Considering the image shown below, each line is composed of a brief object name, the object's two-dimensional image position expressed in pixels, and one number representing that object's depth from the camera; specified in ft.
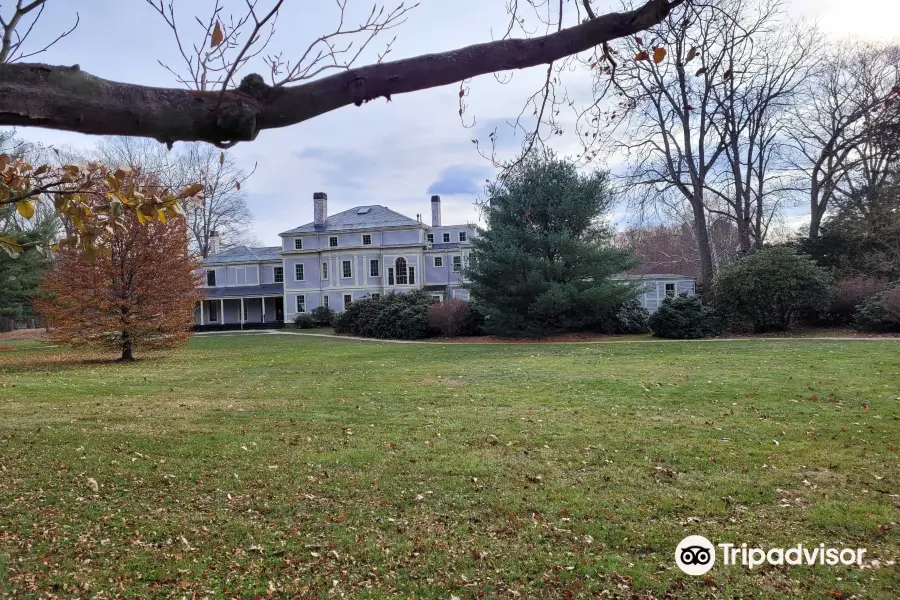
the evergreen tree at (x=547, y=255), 75.25
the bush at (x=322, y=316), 123.95
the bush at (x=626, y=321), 77.44
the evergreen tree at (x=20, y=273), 82.11
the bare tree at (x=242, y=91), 5.78
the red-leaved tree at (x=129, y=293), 53.98
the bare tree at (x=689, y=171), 84.02
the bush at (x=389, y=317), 86.02
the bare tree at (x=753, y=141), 83.25
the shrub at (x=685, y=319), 69.31
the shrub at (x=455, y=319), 83.92
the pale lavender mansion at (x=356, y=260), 129.18
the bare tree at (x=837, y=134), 71.21
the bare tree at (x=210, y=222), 151.12
